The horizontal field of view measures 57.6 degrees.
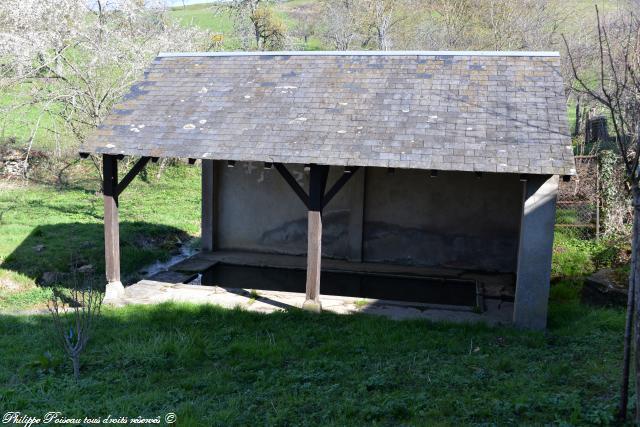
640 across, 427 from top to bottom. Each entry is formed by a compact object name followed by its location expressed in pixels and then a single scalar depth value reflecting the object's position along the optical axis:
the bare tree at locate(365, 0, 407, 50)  26.78
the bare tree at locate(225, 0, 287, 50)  27.08
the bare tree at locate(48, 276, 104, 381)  6.20
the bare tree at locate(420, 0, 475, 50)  25.45
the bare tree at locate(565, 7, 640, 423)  4.45
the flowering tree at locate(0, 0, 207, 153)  16.12
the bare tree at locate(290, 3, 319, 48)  37.98
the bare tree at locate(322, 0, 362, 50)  27.66
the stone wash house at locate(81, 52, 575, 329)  8.29
